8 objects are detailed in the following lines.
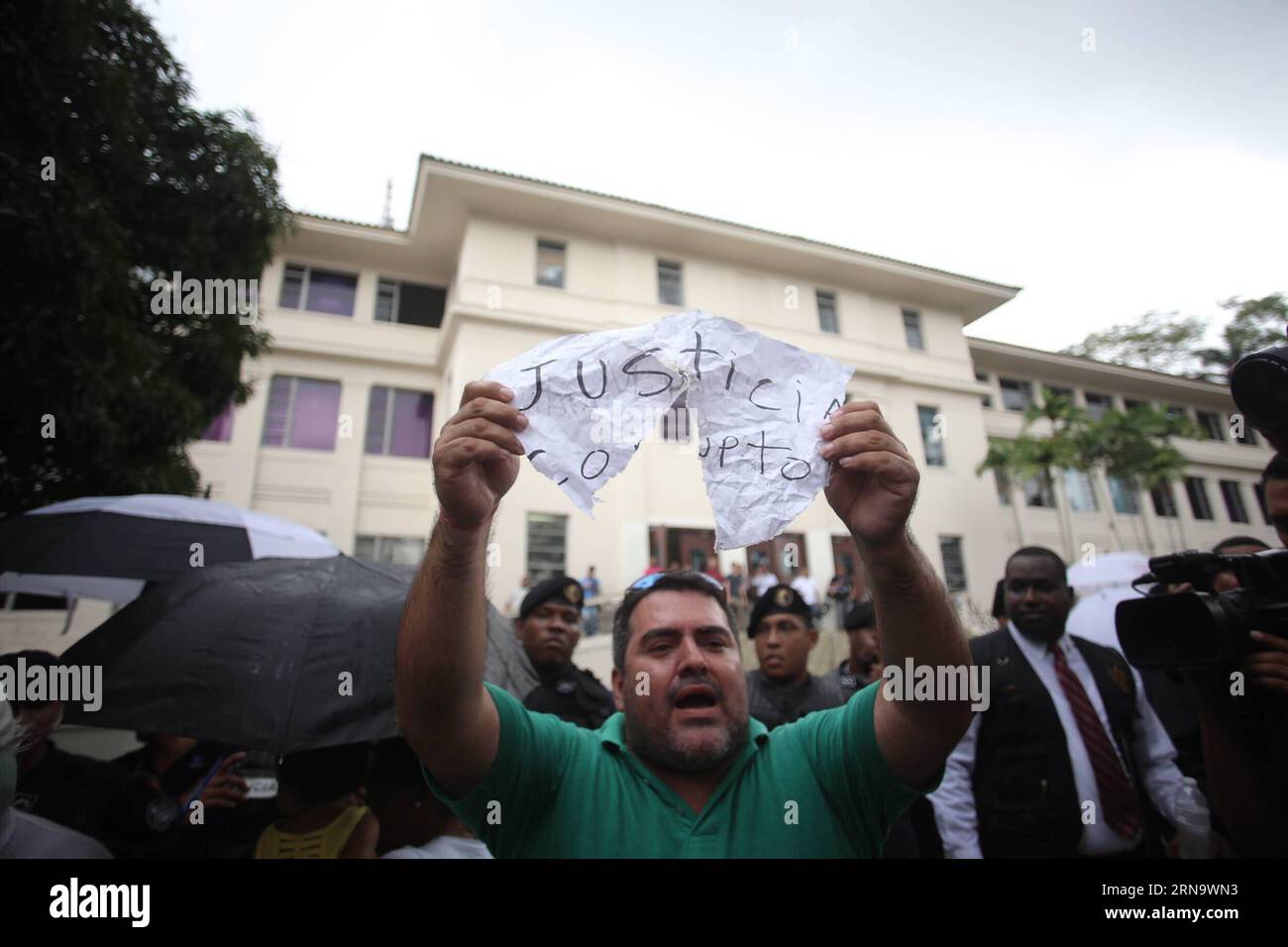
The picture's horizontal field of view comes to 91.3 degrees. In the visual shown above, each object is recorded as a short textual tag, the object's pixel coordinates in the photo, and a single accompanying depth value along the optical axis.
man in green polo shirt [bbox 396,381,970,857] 1.46
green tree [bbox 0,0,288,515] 4.37
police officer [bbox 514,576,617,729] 3.70
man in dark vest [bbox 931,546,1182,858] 2.70
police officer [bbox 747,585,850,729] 3.46
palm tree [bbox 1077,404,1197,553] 19.69
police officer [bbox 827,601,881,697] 4.00
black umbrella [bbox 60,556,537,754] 2.48
